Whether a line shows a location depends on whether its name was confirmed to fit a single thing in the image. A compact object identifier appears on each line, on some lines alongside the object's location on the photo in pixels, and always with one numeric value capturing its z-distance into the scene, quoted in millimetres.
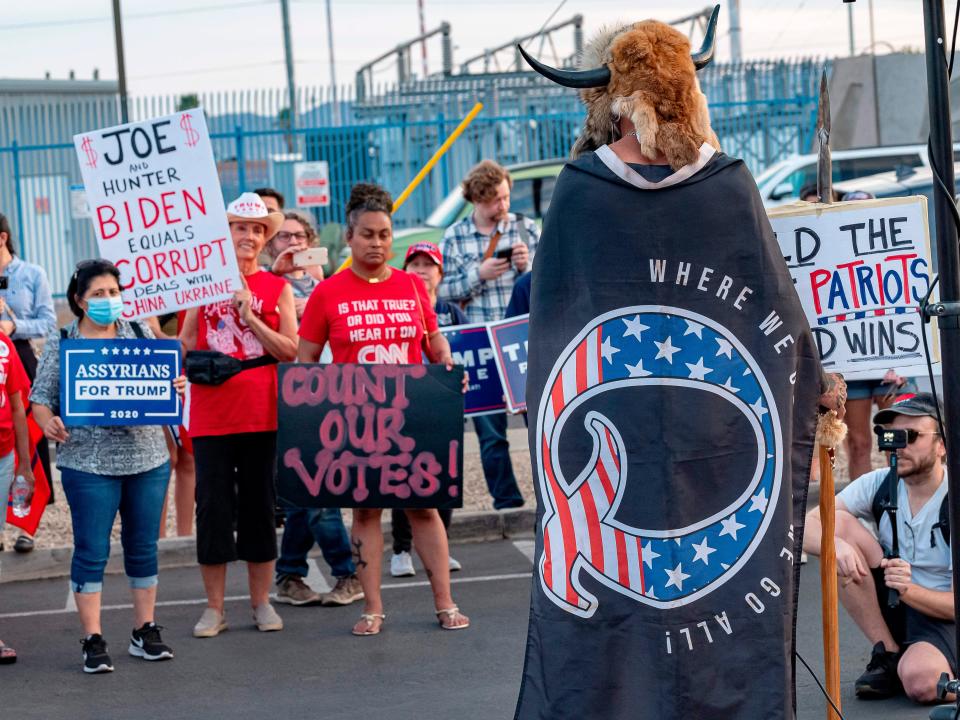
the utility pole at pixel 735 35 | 28359
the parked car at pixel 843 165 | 16062
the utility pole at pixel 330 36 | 55075
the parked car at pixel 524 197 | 16250
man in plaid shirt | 8898
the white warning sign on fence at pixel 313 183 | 20344
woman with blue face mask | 6398
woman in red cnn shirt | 6848
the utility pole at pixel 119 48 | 23172
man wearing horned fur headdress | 4086
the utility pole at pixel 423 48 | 37688
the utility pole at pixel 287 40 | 36062
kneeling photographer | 5598
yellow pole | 14317
